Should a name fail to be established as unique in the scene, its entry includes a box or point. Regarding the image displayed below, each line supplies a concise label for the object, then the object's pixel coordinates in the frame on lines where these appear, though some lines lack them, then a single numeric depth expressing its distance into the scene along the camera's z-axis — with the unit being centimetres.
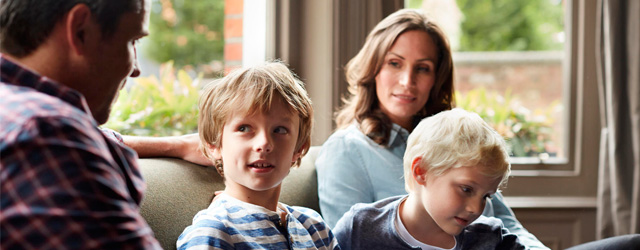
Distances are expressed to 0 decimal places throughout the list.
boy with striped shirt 121
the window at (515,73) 298
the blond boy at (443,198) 134
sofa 125
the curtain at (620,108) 252
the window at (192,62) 216
